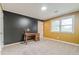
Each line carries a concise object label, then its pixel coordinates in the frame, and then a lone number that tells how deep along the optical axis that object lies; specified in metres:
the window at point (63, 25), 2.66
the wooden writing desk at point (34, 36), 3.06
